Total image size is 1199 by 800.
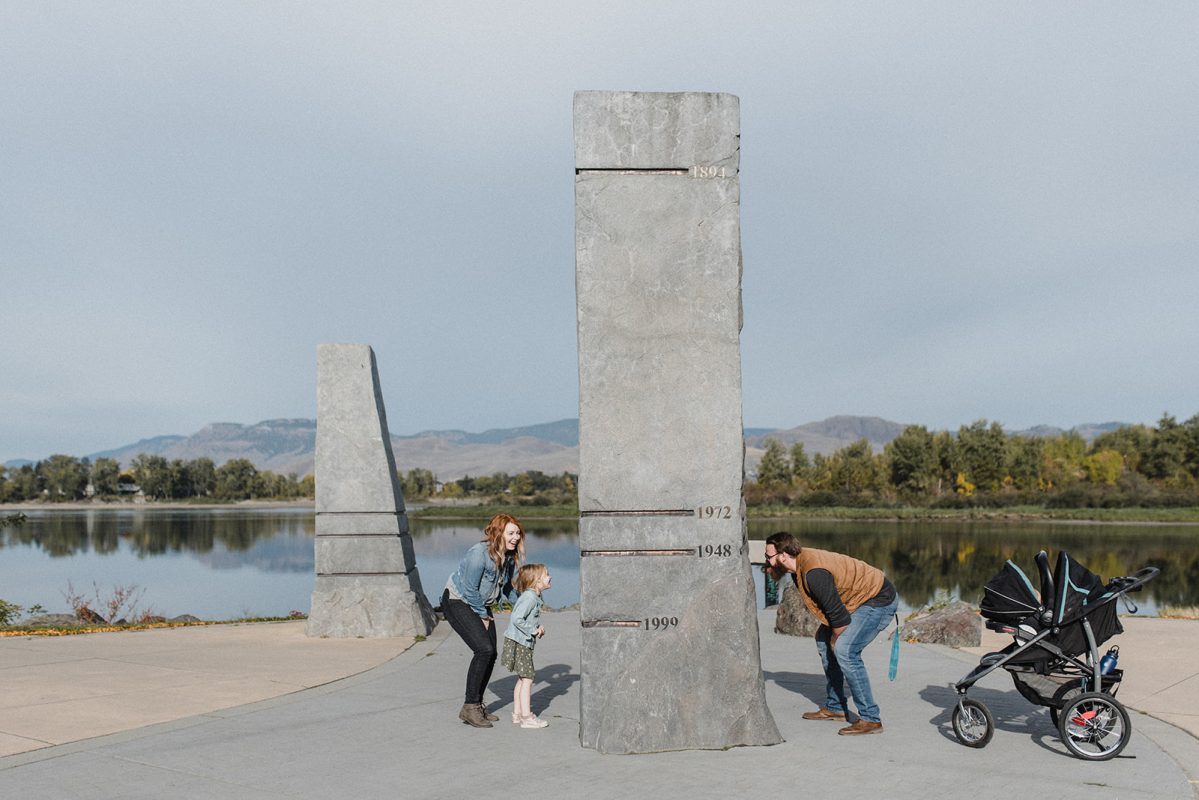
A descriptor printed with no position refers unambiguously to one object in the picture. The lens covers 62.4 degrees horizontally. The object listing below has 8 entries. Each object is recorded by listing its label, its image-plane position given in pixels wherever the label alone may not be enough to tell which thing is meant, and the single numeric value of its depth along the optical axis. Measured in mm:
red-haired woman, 8172
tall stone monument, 7406
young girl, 8031
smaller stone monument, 14070
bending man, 7691
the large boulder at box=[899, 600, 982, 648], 13156
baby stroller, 7195
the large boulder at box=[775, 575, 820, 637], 13805
